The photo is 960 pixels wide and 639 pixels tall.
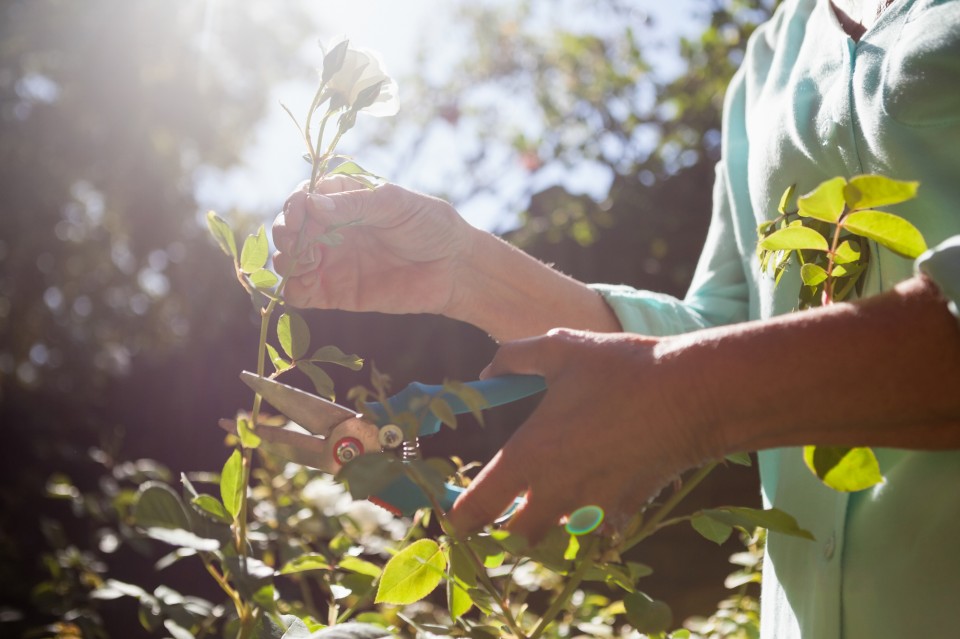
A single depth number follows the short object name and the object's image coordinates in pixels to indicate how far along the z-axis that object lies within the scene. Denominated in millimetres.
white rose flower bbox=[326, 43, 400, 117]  437
